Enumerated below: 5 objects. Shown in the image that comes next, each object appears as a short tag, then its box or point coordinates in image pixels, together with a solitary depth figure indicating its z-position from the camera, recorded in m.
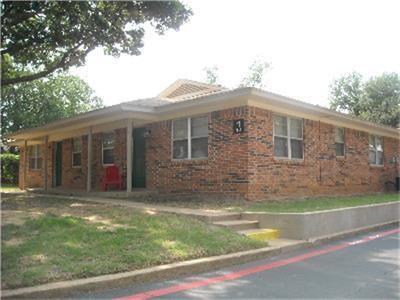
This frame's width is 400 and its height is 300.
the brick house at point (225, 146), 12.72
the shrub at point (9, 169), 30.92
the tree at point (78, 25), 10.88
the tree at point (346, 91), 51.05
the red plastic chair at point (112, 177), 16.02
